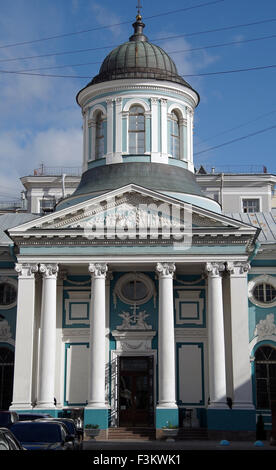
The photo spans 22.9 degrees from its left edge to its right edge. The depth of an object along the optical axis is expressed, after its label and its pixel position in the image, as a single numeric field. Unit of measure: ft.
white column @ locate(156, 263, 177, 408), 95.09
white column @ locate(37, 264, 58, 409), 95.40
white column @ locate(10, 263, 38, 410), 95.40
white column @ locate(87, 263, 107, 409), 95.55
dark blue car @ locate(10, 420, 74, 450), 48.83
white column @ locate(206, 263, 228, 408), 94.89
